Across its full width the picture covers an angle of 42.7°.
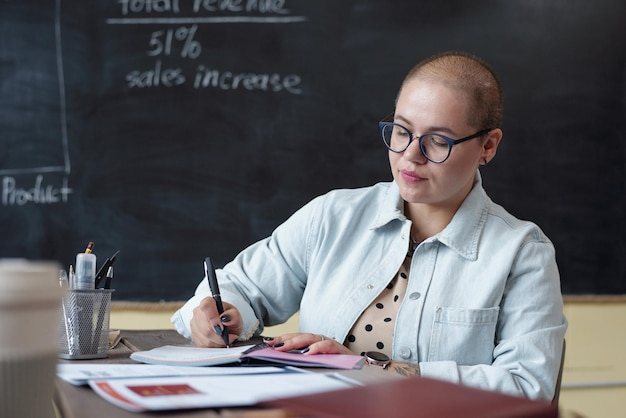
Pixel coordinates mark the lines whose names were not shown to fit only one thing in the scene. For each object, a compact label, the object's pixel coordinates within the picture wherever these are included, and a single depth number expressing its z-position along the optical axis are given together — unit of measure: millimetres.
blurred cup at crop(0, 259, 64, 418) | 657
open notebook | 1167
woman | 1568
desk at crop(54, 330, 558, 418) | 718
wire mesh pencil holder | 1319
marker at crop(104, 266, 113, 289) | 1454
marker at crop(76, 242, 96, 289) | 1384
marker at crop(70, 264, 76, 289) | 1381
